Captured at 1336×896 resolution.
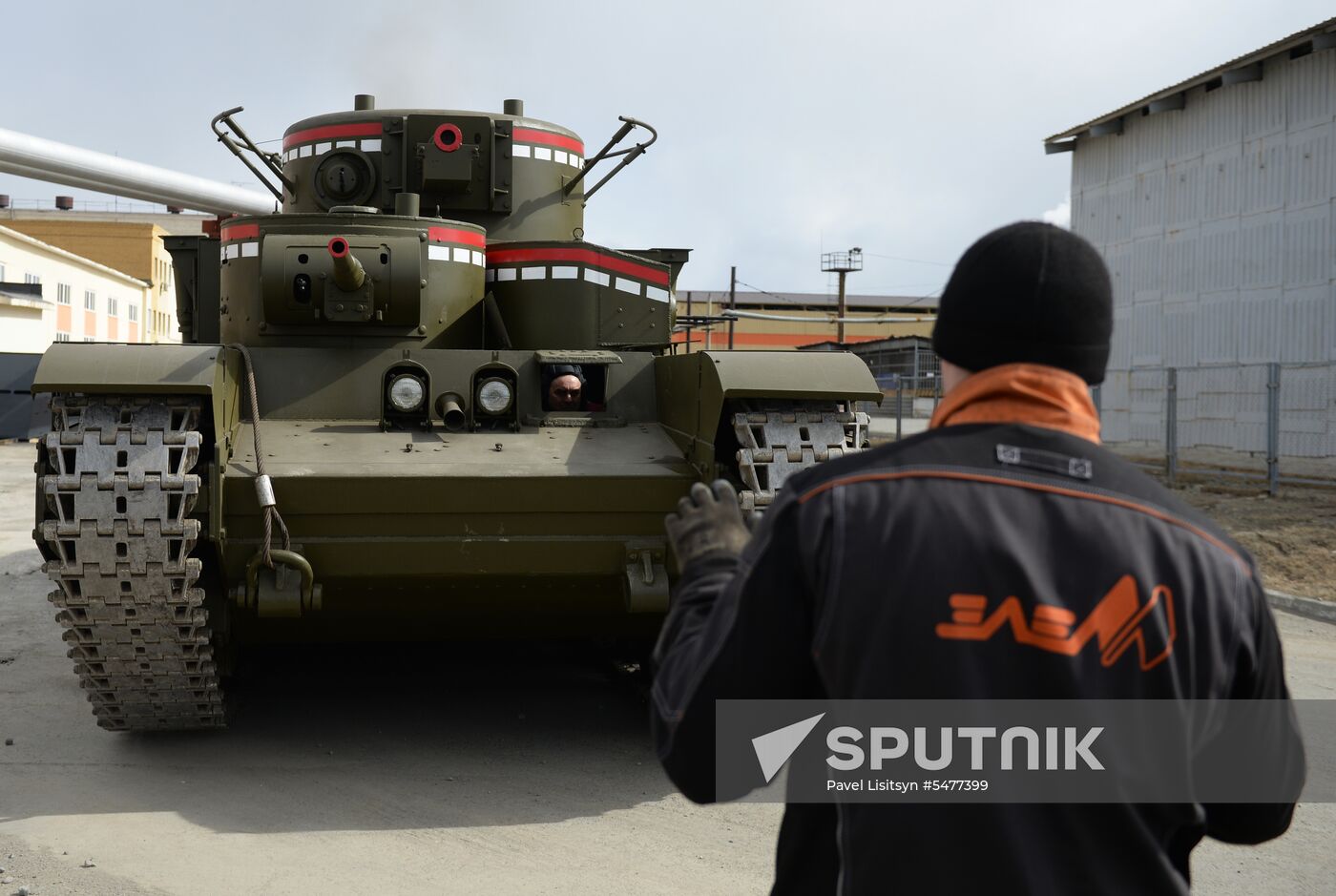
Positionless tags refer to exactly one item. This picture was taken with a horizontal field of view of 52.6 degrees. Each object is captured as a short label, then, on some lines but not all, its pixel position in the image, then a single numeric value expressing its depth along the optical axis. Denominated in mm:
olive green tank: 5168
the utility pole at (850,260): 47938
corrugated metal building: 16703
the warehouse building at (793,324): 50875
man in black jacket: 1738
